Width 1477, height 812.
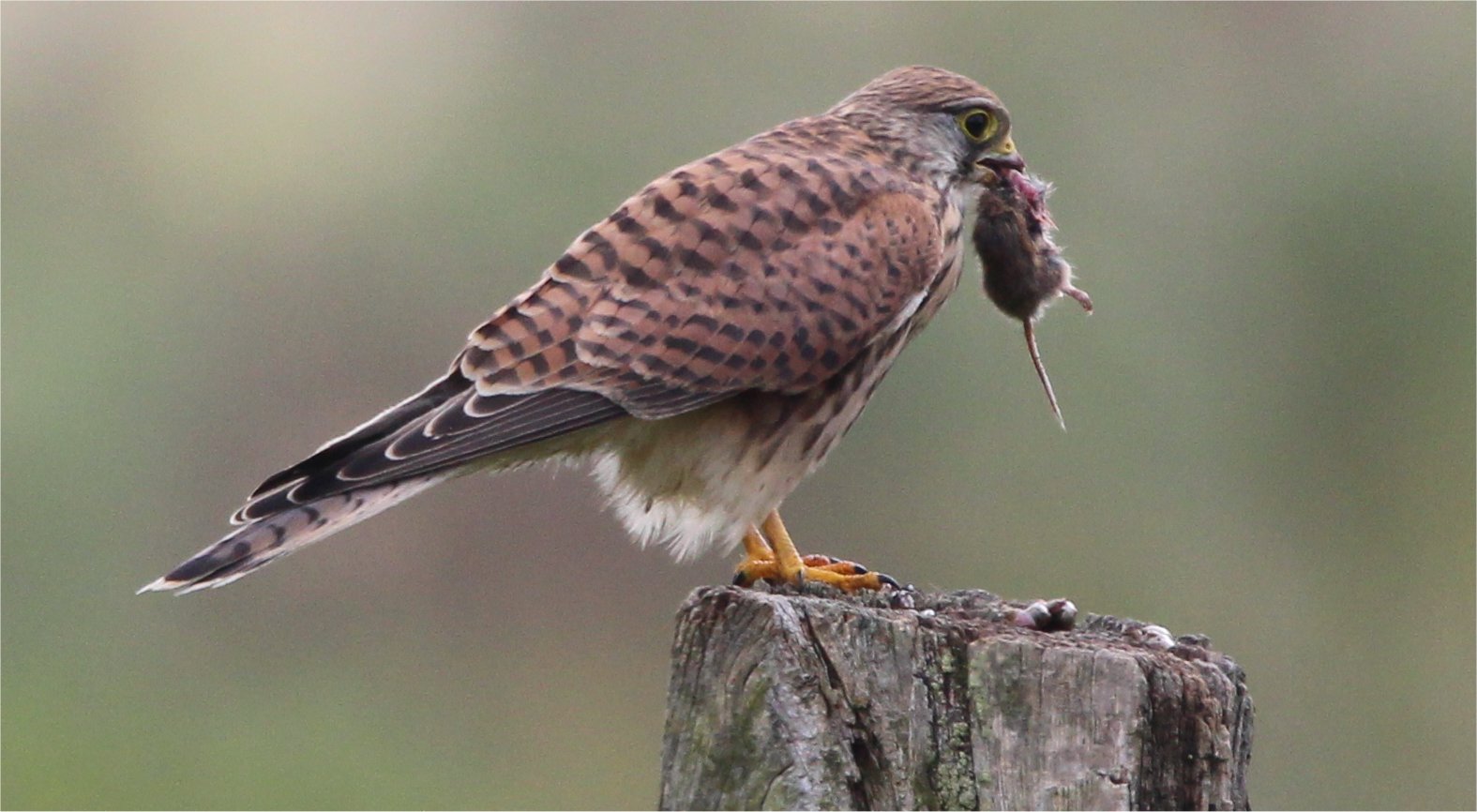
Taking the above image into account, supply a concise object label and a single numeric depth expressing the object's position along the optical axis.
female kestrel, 7.14
